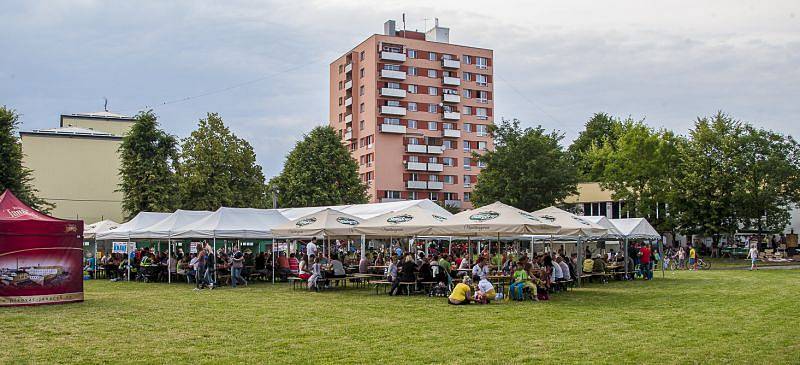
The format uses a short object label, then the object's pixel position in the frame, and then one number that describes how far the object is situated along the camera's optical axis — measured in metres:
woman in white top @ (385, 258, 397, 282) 22.22
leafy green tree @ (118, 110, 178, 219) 48.62
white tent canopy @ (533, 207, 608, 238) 22.59
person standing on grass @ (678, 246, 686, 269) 41.53
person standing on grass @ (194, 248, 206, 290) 24.89
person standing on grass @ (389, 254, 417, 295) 21.45
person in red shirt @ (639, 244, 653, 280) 29.94
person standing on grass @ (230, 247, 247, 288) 26.31
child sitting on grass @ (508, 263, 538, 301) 19.73
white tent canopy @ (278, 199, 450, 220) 30.47
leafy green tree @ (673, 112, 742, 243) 49.97
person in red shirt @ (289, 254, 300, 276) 28.38
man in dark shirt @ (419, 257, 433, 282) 21.53
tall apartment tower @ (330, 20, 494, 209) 78.38
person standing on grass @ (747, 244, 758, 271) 37.88
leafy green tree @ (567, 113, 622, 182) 72.94
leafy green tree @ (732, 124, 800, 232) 49.06
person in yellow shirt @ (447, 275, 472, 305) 18.17
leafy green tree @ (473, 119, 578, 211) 50.09
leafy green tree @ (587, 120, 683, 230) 53.81
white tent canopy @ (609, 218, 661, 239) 29.78
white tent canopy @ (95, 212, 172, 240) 30.13
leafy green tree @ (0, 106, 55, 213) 42.81
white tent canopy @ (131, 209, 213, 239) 28.22
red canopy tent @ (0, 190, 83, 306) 18.73
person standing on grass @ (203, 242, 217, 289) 25.17
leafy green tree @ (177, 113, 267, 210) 49.97
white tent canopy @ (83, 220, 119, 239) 33.84
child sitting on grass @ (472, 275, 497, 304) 18.52
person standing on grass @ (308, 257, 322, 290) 23.58
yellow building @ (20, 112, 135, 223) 62.47
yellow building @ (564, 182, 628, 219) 67.06
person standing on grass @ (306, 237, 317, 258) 30.35
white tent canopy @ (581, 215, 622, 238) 28.18
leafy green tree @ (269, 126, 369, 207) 57.88
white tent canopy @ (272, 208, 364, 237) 23.75
